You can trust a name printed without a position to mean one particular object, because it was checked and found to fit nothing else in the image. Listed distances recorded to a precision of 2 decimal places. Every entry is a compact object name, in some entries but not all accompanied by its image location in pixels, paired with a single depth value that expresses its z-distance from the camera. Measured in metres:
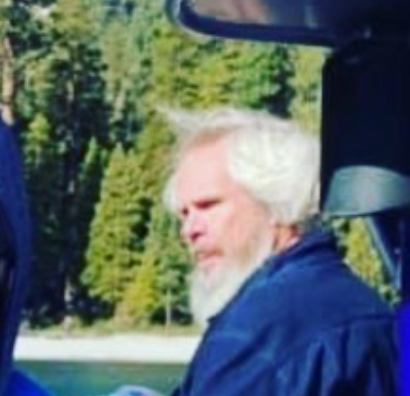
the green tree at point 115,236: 33.06
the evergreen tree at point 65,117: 34.16
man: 2.05
